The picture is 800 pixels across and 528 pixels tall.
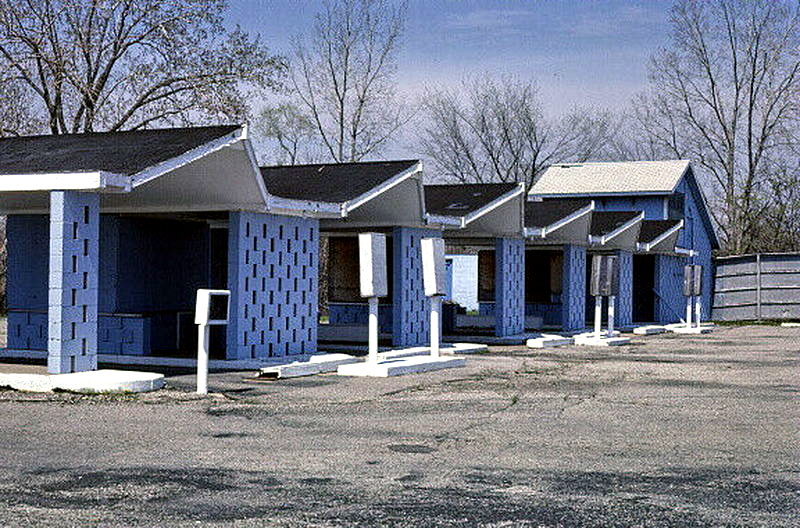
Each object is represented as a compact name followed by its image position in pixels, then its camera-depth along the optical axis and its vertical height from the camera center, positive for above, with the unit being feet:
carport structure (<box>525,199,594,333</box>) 93.66 +3.97
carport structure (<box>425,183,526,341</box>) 80.12 +4.36
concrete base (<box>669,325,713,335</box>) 112.37 -3.65
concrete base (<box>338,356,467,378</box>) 56.24 -3.83
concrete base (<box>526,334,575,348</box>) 83.30 -3.66
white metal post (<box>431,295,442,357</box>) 63.67 -2.00
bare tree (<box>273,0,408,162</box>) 168.35 +24.53
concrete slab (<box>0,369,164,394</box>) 44.16 -3.63
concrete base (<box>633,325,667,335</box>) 106.83 -3.52
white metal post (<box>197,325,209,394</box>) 45.69 -3.10
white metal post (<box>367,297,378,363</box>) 56.80 -1.97
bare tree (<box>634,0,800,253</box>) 180.24 +20.56
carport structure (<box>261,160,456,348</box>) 66.49 +3.93
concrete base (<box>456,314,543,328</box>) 104.94 -2.83
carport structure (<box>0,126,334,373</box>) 46.32 +1.96
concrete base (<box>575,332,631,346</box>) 86.38 -3.67
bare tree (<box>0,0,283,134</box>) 116.88 +21.77
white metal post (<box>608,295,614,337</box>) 92.43 -2.04
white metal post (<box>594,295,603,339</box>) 86.74 -2.09
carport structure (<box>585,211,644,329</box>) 106.50 +4.39
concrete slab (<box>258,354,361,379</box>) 52.90 -3.74
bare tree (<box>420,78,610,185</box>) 218.59 +25.95
